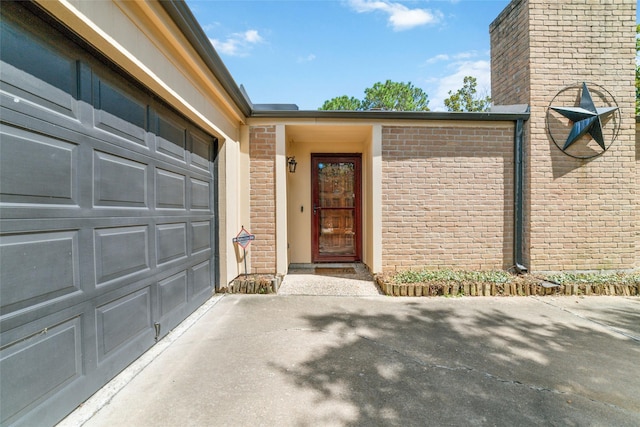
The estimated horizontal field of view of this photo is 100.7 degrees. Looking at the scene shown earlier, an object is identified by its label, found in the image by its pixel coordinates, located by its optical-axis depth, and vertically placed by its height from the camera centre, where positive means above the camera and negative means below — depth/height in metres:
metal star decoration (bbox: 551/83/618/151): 4.18 +1.48
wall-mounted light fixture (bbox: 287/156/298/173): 5.18 +0.94
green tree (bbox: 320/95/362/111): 23.39 +9.67
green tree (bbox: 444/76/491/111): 17.06 +7.39
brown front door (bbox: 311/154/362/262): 5.81 +0.08
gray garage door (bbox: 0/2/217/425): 1.38 -0.06
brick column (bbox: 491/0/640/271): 4.30 +0.85
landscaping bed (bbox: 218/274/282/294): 4.04 -1.15
